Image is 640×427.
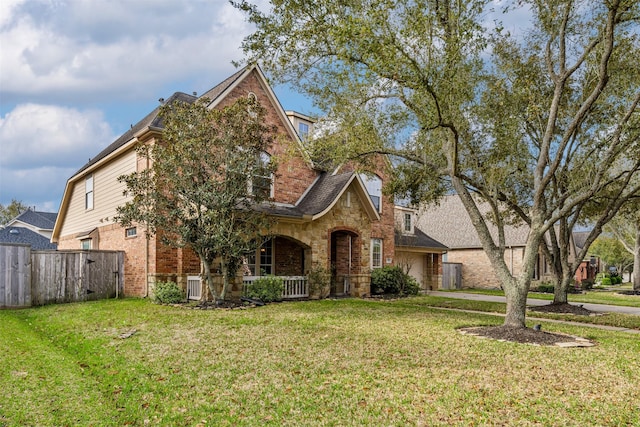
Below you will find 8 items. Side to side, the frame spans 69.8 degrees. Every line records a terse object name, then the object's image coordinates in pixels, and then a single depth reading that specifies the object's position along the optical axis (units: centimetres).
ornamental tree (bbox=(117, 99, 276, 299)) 1380
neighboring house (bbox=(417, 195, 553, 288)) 3125
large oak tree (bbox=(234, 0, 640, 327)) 1003
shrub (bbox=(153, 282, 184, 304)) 1492
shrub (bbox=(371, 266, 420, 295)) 2133
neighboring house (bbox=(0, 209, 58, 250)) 3158
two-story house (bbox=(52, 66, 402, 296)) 1645
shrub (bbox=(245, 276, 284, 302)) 1592
